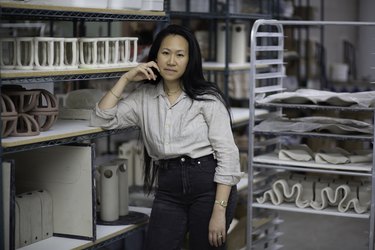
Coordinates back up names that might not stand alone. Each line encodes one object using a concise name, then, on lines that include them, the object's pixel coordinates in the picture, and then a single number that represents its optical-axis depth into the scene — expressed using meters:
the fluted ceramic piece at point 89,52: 3.18
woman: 3.11
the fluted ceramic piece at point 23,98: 2.88
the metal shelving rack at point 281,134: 3.43
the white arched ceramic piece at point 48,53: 2.90
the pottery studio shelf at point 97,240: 3.09
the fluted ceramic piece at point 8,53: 2.86
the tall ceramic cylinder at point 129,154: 4.66
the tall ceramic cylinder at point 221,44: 5.43
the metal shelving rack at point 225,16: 4.93
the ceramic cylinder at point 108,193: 3.48
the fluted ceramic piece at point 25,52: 2.85
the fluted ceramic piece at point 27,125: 2.85
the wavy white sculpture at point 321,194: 3.62
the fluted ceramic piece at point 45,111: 2.96
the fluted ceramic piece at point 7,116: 2.73
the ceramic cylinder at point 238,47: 5.48
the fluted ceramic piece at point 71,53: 3.07
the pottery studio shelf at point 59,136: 2.69
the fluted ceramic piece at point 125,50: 3.42
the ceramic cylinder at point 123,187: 3.58
